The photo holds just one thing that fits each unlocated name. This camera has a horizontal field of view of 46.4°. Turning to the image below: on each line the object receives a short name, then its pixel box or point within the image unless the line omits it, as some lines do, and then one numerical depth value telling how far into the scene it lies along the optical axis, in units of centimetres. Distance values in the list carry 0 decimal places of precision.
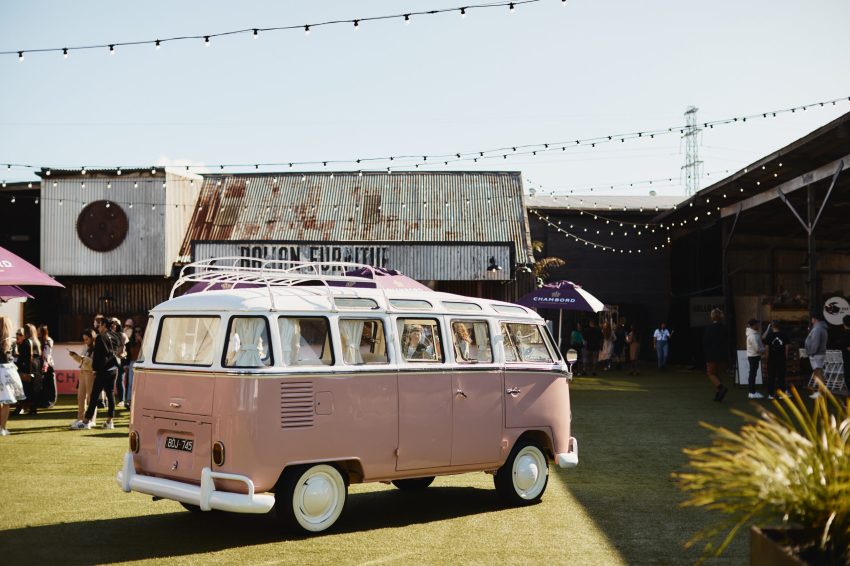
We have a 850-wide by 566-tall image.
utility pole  7000
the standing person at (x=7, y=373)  1505
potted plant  402
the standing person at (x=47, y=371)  1983
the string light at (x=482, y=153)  2075
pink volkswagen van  800
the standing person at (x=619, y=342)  3719
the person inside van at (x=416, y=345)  932
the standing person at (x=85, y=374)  1705
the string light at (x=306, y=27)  1393
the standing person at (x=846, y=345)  1884
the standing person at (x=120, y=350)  1750
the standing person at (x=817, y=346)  2086
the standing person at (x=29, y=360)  1900
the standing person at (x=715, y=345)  2084
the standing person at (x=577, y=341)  3231
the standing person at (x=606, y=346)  3609
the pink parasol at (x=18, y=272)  1673
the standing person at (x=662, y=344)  3653
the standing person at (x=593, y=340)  3180
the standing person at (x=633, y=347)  3244
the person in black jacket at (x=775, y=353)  2144
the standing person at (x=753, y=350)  2227
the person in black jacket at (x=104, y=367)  1661
